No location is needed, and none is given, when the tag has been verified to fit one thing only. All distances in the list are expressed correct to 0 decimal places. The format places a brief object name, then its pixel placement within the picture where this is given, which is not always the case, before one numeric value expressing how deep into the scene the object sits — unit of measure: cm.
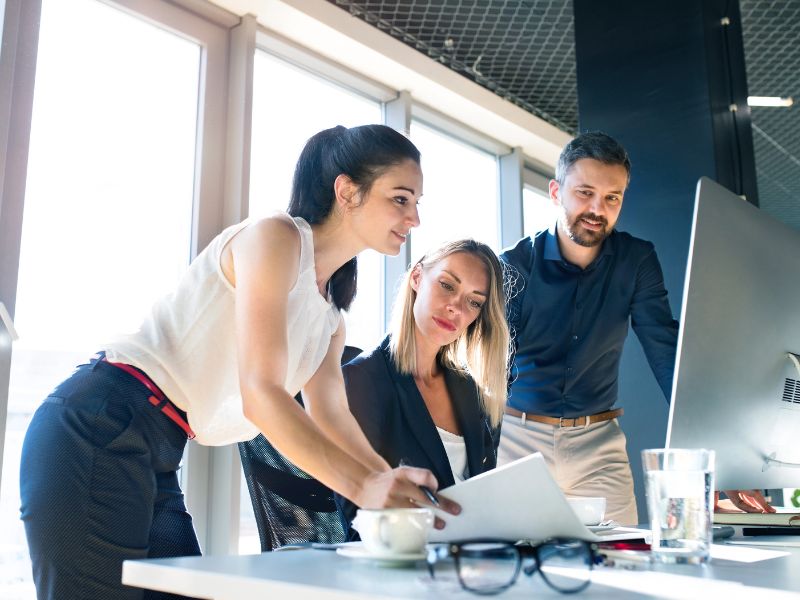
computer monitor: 108
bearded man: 215
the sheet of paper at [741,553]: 93
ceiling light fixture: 341
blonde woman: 164
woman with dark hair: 105
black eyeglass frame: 65
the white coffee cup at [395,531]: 78
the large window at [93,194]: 240
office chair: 130
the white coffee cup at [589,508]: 120
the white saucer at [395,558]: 76
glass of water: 86
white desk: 65
